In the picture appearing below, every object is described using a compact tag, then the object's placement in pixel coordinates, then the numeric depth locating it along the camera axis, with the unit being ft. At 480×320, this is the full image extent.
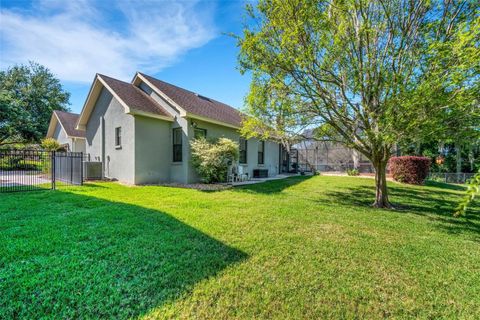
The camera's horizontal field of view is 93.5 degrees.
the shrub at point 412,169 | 43.45
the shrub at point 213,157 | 35.70
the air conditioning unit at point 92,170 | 39.96
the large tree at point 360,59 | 18.90
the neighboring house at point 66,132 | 61.67
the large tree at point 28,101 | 63.87
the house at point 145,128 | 35.99
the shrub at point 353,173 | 61.26
